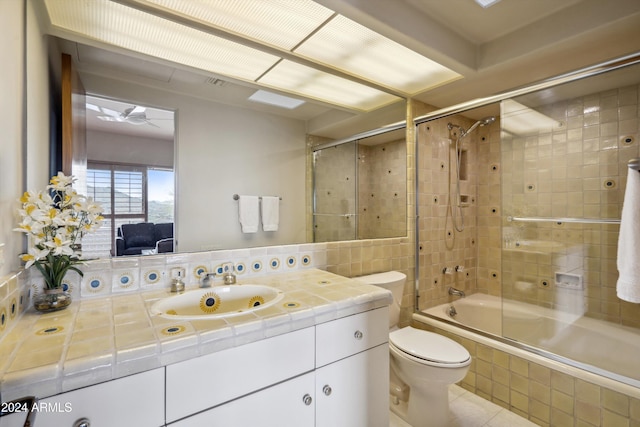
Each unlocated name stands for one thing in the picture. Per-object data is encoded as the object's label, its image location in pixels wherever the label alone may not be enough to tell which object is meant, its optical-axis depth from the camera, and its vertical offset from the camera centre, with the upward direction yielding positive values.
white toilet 1.54 -0.88
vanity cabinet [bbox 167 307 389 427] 0.89 -0.63
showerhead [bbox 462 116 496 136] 2.64 +0.87
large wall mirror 1.27 +0.39
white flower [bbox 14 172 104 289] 0.93 -0.03
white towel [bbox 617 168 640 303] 1.45 -0.17
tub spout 2.69 -0.75
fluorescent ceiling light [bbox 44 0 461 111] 1.25 +0.92
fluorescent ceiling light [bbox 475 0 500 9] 1.50 +1.12
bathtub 1.68 -0.87
